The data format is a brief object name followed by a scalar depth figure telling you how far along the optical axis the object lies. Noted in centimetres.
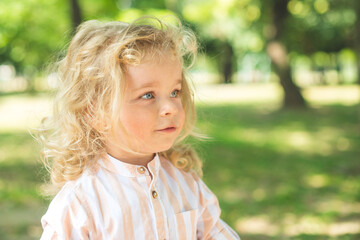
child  147
